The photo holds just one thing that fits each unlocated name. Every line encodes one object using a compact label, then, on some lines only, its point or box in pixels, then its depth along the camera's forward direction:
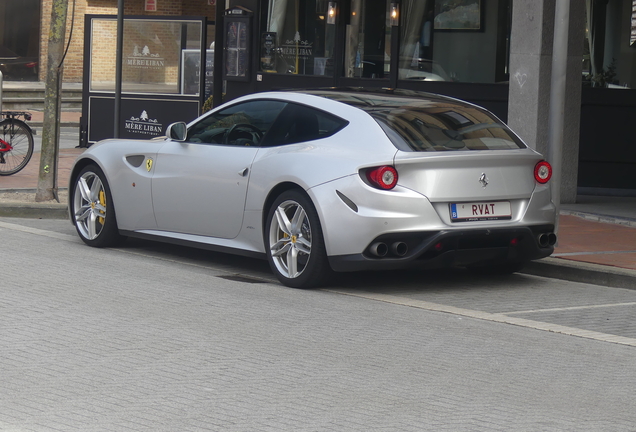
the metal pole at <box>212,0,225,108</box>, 17.31
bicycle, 14.91
